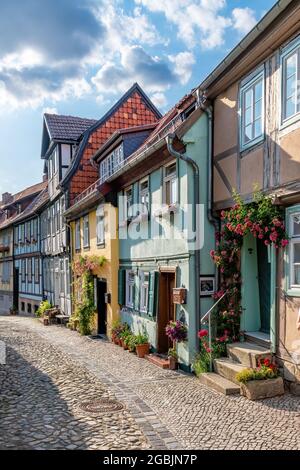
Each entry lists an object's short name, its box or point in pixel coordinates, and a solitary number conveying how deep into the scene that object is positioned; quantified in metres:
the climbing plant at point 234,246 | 8.24
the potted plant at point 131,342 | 12.96
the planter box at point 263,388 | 7.62
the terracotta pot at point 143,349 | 12.31
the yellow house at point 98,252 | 15.55
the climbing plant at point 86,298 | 17.62
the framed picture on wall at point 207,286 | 10.21
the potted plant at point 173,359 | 10.65
